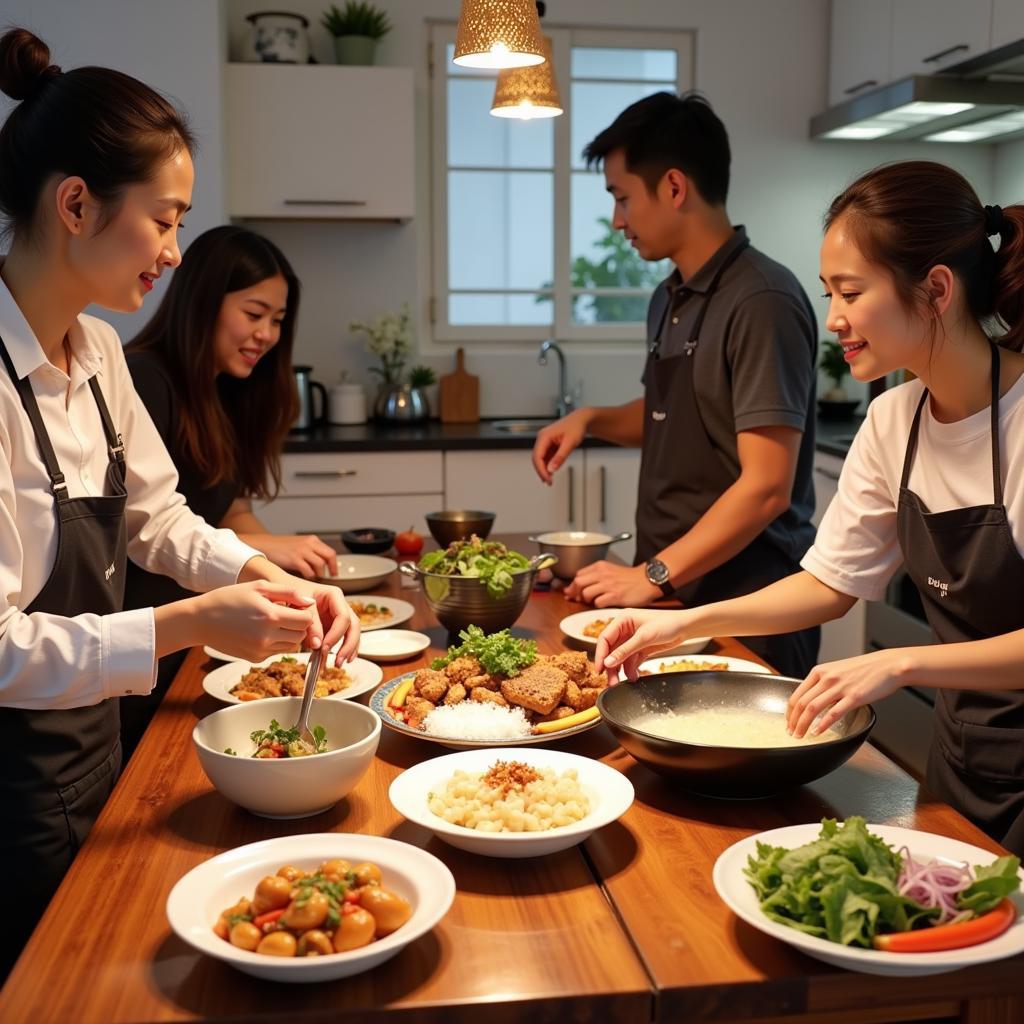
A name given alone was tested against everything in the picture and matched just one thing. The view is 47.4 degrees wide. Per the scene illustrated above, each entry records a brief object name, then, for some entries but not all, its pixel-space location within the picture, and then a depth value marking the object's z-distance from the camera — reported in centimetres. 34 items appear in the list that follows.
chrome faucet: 485
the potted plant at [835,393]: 484
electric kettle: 448
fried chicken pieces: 158
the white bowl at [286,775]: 128
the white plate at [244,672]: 172
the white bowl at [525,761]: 120
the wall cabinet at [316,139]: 422
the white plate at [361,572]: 247
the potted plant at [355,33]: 434
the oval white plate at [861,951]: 98
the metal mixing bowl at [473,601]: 202
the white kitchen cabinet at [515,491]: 427
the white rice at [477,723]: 152
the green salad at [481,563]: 201
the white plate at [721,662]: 182
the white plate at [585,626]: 196
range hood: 375
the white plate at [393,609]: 219
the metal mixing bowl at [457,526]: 263
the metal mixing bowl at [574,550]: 248
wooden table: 99
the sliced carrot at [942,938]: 99
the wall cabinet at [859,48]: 425
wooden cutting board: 478
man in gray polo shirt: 232
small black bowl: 276
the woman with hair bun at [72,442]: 143
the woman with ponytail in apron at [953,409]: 157
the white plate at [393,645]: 196
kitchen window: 476
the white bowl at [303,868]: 98
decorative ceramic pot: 425
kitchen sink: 467
